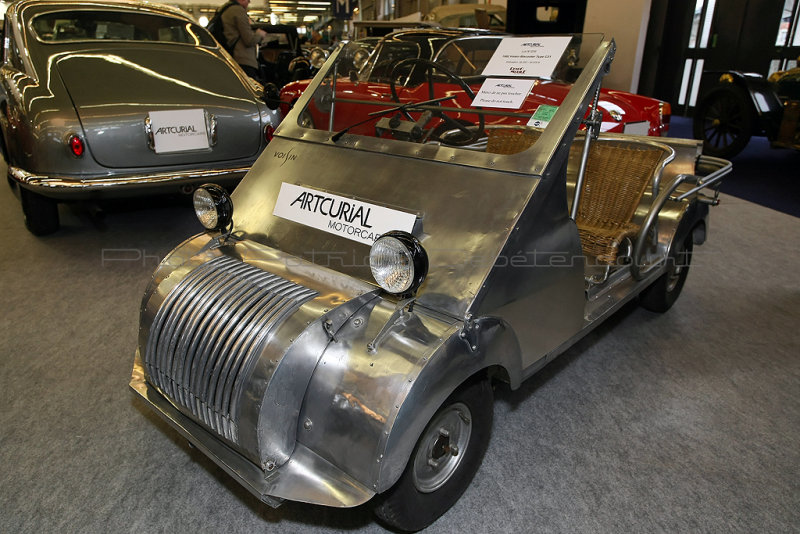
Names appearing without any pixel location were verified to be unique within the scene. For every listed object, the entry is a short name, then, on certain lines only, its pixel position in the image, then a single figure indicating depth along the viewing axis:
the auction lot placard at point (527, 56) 2.00
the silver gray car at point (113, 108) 3.45
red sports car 2.01
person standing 6.57
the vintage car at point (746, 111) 6.21
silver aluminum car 1.39
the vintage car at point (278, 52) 9.88
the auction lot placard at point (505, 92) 2.02
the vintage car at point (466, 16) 9.60
